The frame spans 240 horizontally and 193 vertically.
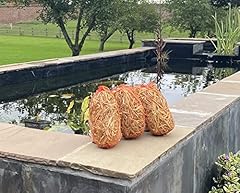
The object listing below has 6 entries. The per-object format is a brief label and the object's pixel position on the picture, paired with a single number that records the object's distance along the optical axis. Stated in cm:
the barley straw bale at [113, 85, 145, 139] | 200
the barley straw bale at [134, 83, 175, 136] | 210
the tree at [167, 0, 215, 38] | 1595
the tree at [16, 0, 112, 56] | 1062
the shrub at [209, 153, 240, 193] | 230
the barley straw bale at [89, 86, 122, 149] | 187
